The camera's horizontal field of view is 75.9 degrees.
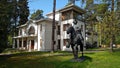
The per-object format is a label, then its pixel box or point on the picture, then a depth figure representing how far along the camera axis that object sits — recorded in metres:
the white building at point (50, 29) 15.11
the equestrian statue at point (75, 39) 6.53
